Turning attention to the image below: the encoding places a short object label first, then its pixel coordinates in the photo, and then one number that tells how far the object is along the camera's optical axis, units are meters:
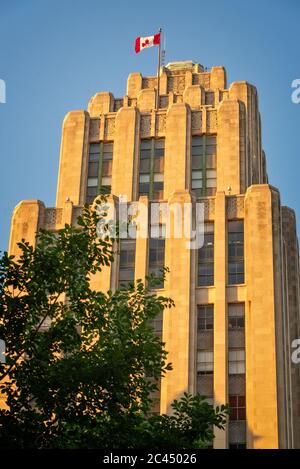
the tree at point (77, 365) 29.25
